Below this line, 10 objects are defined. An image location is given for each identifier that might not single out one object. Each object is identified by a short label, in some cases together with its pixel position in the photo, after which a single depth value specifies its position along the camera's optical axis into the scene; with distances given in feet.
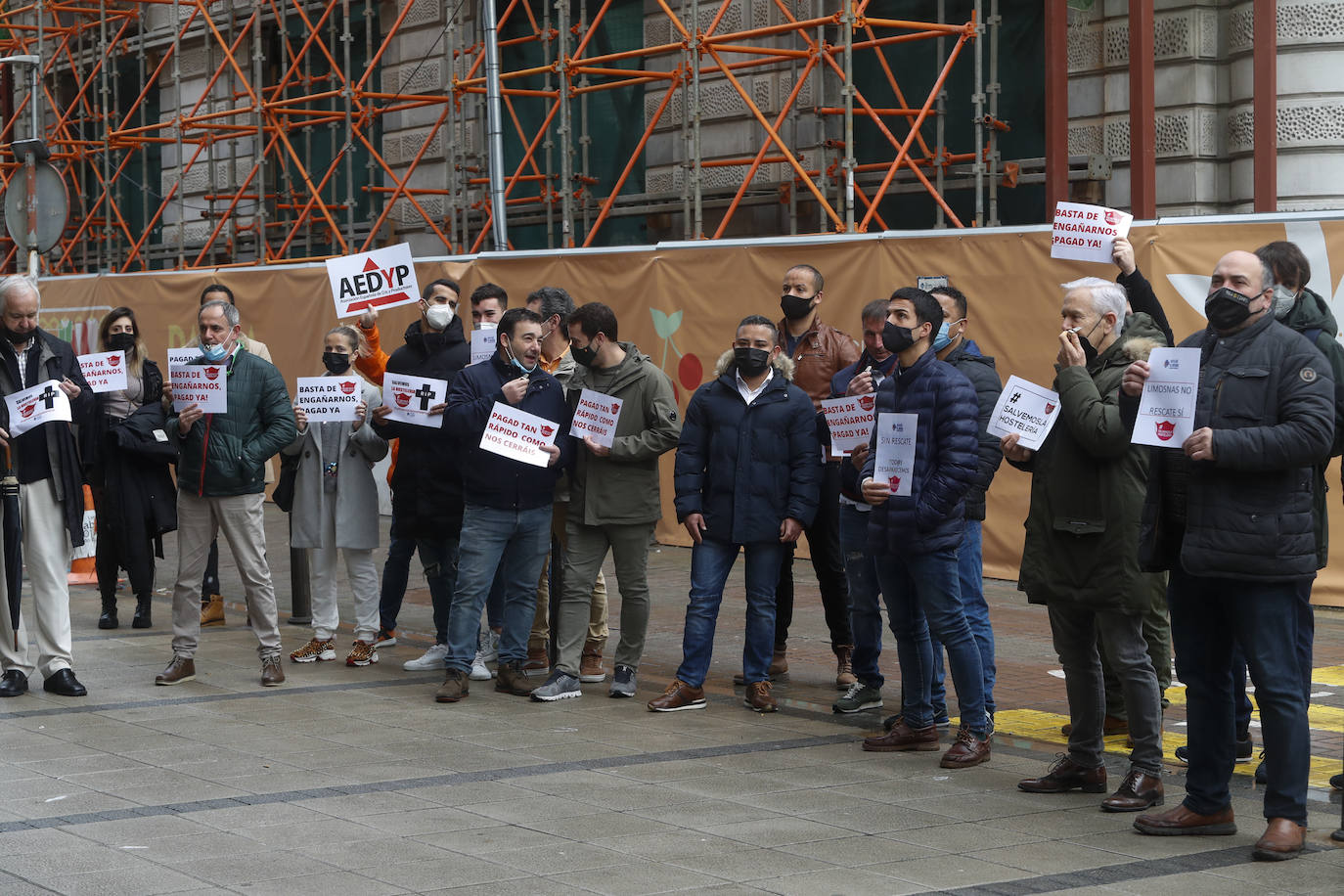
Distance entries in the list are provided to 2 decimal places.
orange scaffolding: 55.01
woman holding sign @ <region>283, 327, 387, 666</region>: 32.55
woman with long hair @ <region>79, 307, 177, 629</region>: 34.55
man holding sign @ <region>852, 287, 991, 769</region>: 23.99
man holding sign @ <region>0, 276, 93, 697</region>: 29.35
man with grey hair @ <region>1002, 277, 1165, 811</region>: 21.54
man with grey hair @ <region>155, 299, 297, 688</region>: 30.25
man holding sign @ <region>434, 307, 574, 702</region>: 28.99
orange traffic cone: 43.65
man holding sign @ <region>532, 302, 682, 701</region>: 28.91
